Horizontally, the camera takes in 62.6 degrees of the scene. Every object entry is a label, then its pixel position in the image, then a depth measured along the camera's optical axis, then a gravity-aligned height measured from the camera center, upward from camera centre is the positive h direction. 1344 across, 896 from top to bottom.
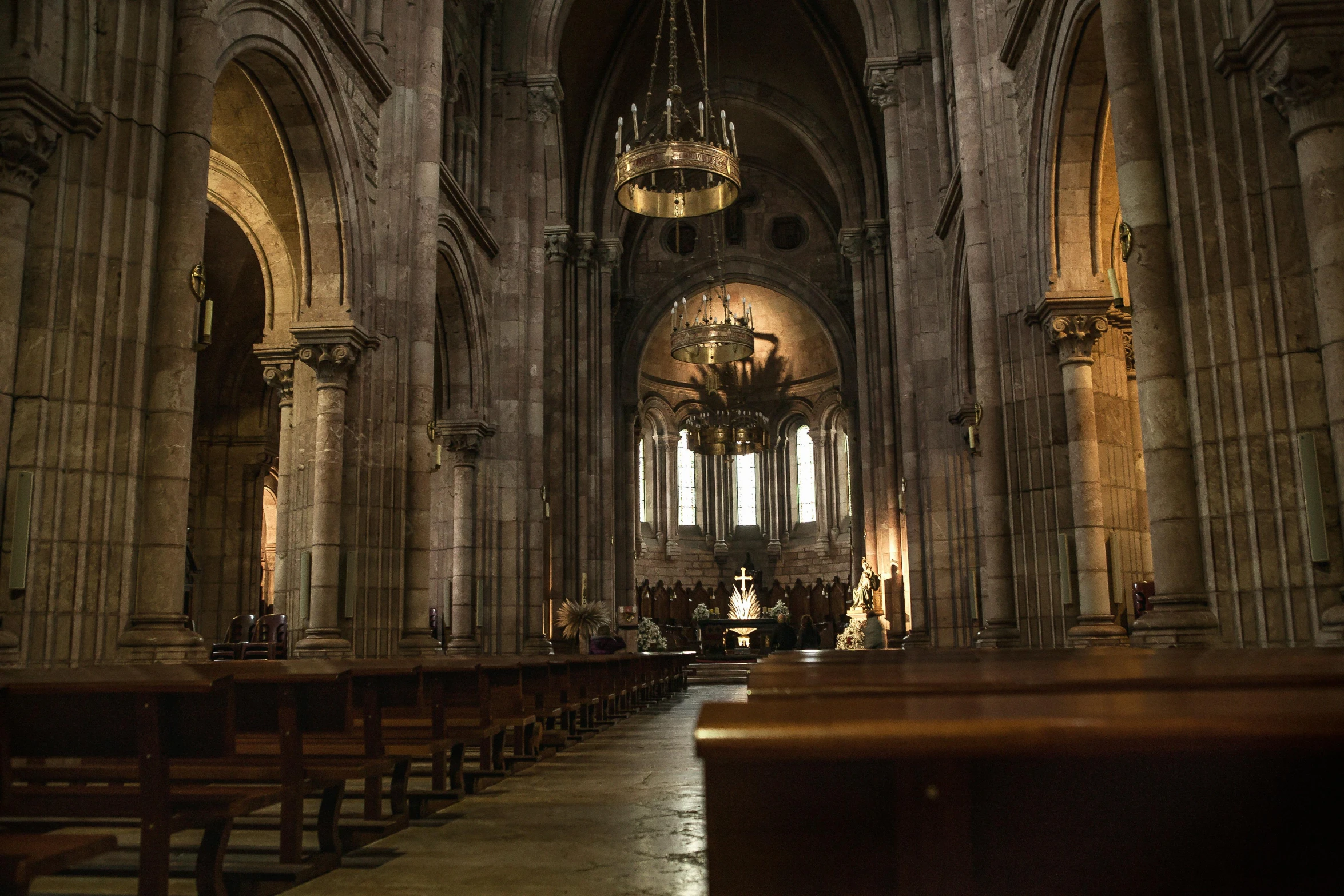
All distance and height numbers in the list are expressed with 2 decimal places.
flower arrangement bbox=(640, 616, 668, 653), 24.52 -0.23
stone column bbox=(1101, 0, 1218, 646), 6.94 +1.70
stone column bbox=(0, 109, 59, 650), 6.86 +2.65
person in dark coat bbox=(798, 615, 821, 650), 25.77 -0.28
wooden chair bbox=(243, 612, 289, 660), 11.73 -0.09
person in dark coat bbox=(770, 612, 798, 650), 22.36 -0.25
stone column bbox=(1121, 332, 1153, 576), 11.02 +1.54
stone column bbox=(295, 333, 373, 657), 11.23 +1.57
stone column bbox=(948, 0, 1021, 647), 11.77 +2.93
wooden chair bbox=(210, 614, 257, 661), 12.52 -0.05
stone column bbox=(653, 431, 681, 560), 36.28 +4.59
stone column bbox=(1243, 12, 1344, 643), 6.09 +2.67
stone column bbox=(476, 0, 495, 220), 18.05 +8.63
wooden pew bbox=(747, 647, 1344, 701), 1.57 -0.09
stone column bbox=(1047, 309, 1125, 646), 9.84 +1.45
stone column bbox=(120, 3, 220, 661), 7.48 +1.78
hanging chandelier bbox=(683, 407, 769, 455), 29.28 +5.04
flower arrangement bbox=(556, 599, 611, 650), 19.67 +0.16
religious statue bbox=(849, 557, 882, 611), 22.12 +0.73
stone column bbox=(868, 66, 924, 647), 17.80 +4.51
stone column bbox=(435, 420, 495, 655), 17.02 +2.12
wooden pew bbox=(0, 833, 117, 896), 1.72 -0.35
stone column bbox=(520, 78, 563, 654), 18.06 +4.13
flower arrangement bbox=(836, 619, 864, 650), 20.53 -0.26
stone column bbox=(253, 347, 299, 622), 11.86 +2.03
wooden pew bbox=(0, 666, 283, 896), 3.28 -0.30
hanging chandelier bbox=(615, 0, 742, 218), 14.18 +6.19
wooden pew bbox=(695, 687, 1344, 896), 1.19 -0.23
